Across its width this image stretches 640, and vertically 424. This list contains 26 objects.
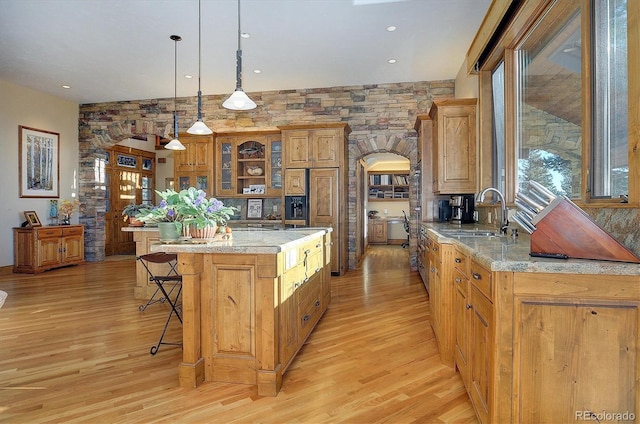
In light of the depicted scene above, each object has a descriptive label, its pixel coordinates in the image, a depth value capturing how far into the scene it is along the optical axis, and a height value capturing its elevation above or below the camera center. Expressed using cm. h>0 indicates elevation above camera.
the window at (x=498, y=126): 358 +86
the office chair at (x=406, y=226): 935 -46
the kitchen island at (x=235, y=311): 213 -63
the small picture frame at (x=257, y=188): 659 +39
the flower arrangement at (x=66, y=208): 679 +4
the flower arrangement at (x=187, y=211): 239 -1
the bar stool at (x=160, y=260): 273 -44
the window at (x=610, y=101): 170 +54
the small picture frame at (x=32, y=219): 619 -16
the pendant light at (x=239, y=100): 291 +90
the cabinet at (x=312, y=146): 580 +104
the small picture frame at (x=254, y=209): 672 +1
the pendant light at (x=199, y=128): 381 +89
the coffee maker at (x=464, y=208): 456 +1
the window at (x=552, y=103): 219 +77
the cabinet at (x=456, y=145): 429 +78
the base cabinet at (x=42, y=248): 604 -67
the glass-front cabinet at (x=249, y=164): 643 +84
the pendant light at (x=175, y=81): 449 +217
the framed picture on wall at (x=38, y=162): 629 +88
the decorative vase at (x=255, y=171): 657 +71
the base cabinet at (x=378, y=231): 1057 -66
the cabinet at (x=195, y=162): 658 +88
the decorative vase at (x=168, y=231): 245 -15
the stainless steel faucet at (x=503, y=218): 269 -8
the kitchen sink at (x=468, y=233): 276 -20
